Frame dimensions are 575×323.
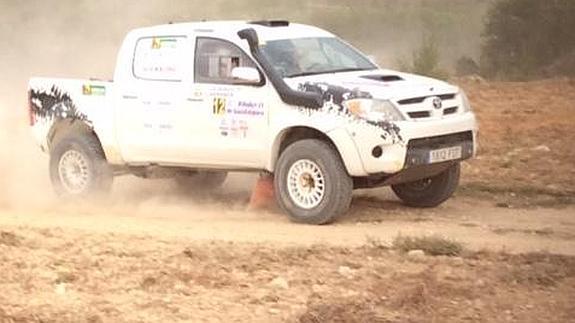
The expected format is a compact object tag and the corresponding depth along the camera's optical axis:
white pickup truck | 11.13
